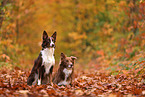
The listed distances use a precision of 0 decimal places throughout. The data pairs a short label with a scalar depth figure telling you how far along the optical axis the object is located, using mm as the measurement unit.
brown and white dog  14437
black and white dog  13250
